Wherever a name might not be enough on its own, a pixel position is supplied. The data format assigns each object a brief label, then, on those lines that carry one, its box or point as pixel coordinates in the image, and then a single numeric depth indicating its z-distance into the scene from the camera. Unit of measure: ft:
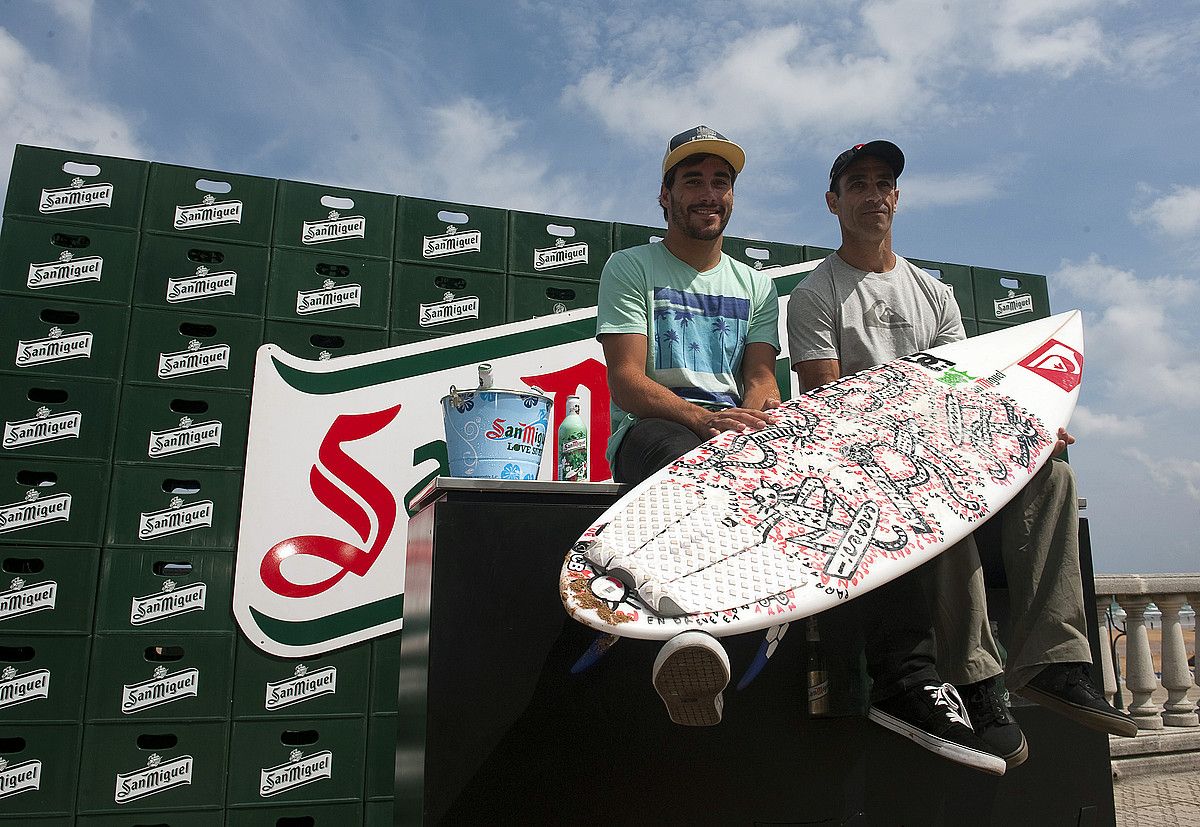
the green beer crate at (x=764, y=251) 12.98
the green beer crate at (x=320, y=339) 10.77
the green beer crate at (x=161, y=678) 9.50
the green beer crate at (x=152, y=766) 9.33
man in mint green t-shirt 6.35
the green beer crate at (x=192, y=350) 10.21
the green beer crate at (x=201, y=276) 10.41
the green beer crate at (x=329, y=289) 10.88
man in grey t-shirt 5.44
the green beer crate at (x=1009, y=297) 14.34
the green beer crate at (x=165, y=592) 9.66
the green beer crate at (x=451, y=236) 11.51
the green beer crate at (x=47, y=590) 9.36
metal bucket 6.45
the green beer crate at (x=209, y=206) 10.61
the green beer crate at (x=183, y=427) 10.02
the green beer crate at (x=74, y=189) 10.10
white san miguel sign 10.27
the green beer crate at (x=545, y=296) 11.90
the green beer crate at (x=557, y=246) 12.03
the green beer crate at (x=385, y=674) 10.42
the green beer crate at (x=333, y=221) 11.04
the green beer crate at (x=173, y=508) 9.84
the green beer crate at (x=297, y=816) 9.70
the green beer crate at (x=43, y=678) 9.23
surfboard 4.82
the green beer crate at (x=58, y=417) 9.65
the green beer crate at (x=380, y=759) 10.20
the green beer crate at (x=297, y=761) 9.78
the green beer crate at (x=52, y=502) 9.52
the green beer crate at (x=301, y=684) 9.96
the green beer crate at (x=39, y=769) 9.10
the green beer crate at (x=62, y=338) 9.81
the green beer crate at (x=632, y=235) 12.51
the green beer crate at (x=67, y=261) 9.95
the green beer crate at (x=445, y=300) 11.39
